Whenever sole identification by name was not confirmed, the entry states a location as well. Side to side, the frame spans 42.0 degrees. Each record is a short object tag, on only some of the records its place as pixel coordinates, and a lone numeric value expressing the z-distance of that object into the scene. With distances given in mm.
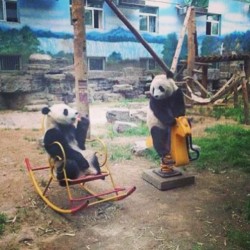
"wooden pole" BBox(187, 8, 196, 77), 11023
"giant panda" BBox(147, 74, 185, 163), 4367
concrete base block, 4590
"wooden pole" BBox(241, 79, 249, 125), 8969
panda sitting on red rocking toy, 3908
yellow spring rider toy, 4289
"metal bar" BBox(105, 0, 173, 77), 5083
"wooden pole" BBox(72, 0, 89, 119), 6416
